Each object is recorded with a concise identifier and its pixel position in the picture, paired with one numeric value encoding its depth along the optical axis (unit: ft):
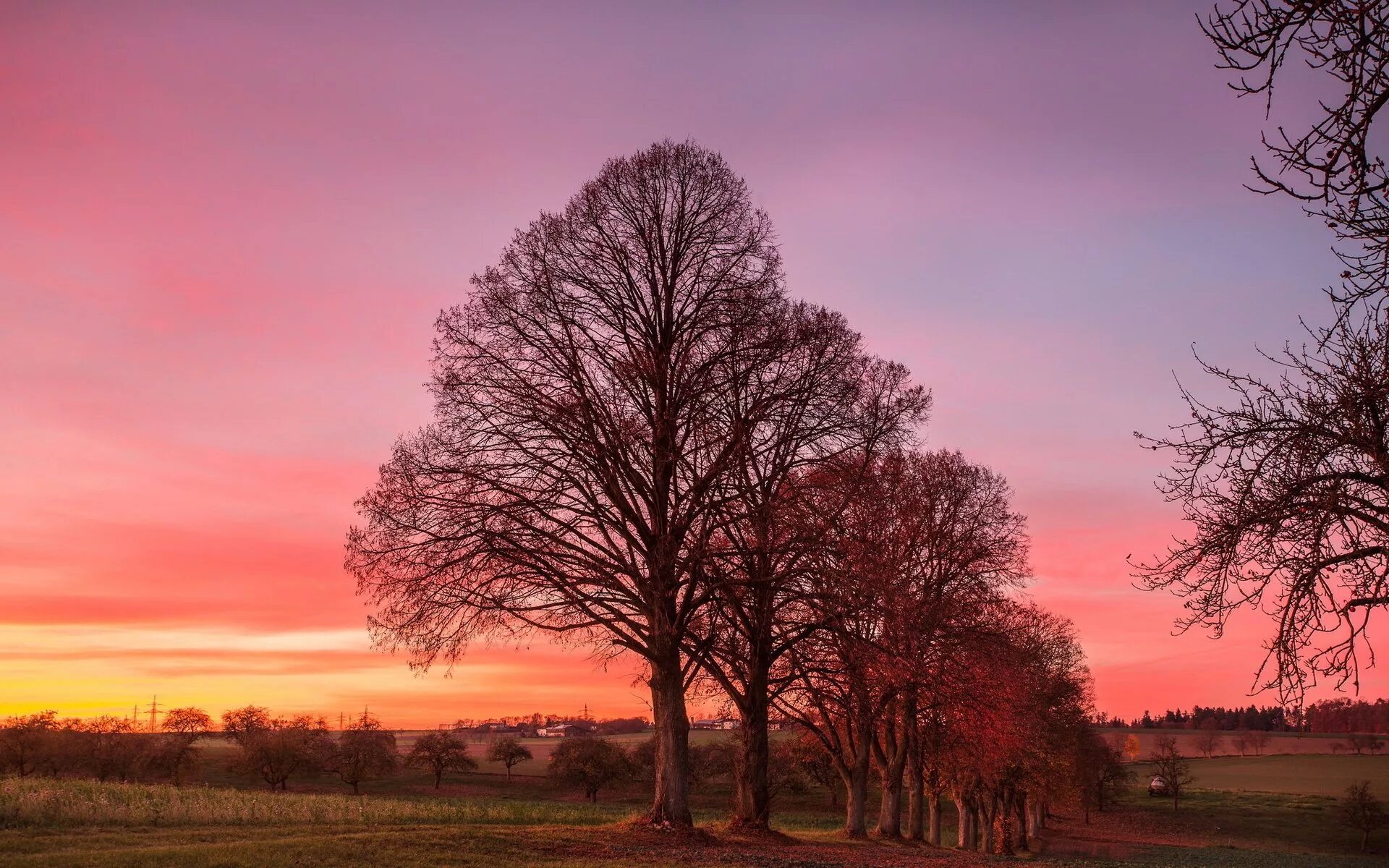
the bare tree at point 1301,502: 41.01
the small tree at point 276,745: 259.80
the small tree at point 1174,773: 334.03
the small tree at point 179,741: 249.96
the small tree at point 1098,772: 217.97
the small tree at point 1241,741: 574.56
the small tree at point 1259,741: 568.41
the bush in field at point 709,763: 296.51
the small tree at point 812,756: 128.26
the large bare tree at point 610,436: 70.18
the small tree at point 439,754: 300.20
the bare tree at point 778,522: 74.64
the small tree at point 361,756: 274.36
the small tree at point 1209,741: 577.43
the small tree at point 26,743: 225.76
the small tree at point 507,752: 319.88
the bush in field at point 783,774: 218.18
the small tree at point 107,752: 242.58
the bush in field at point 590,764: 280.31
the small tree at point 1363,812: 267.80
